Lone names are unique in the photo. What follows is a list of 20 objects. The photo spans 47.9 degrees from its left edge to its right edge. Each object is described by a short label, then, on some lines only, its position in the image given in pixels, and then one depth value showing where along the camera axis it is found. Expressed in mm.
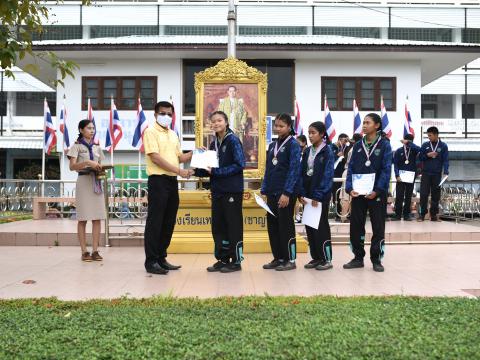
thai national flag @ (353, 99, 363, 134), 17822
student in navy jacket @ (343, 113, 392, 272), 6988
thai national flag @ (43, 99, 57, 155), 18866
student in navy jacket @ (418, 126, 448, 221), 12227
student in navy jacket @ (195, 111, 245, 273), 6809
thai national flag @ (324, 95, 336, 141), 18281
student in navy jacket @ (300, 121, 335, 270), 7102
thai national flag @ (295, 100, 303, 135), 18094
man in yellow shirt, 6703
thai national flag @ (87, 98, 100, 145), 18469
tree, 4754
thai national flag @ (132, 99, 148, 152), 18281
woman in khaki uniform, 7641
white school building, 19297
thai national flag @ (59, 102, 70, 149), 19109
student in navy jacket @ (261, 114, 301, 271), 6906
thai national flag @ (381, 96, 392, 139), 17939
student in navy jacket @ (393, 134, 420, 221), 12562
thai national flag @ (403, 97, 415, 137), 17656
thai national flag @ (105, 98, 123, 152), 18391
